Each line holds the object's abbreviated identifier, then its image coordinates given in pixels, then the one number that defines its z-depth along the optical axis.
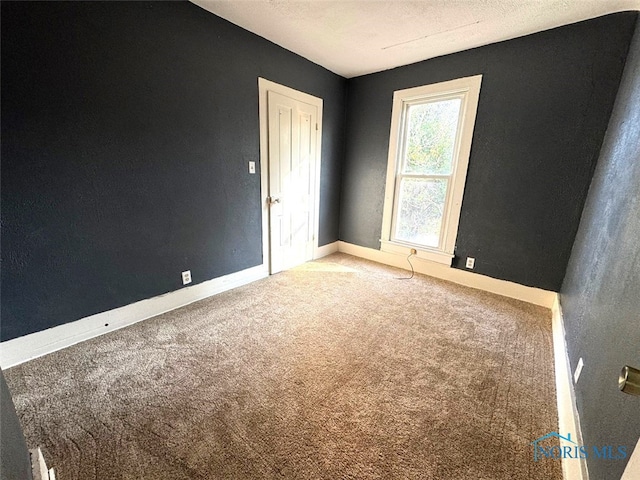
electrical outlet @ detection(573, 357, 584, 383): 1.34
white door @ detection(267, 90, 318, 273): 2.88
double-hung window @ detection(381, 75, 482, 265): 2.82
